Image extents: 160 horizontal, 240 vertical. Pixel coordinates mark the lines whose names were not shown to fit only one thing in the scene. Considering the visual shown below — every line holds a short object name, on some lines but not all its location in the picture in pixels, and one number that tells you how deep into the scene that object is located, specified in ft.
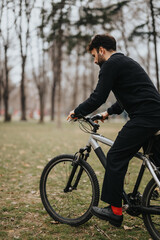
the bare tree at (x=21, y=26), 66.92
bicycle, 8.67
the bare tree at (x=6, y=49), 65.88
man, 8.30
